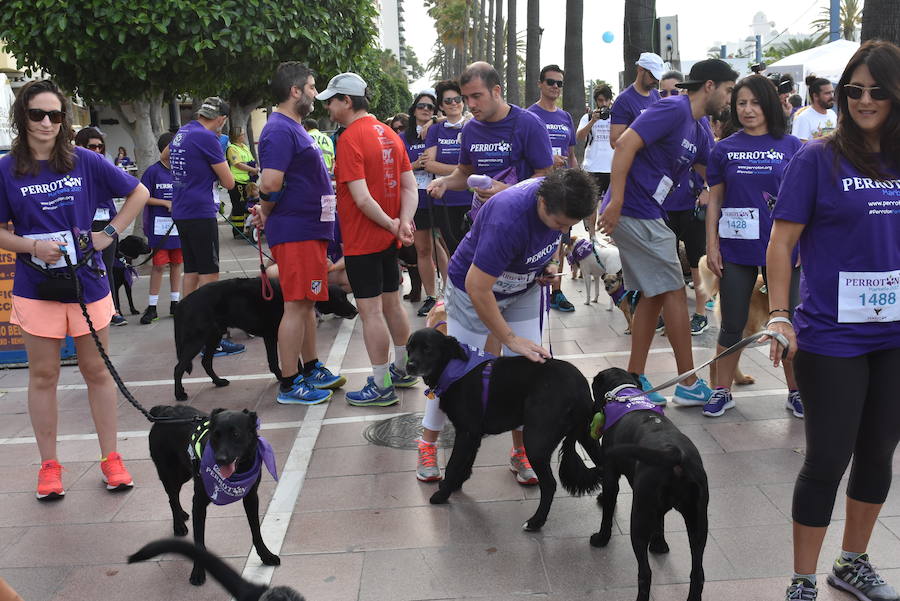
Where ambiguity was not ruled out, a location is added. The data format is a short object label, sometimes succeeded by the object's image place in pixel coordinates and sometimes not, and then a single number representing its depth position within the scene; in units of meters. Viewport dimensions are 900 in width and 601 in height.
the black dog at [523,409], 3.94
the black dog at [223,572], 2.09
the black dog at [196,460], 3.45
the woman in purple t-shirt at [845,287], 2.97
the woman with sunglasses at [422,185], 8.82
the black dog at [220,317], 6.18
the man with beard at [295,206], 5.76
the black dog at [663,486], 3.14
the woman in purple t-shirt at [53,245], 4.26
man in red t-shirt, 5.72
